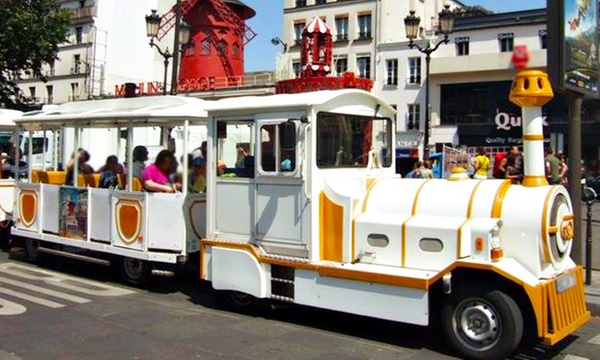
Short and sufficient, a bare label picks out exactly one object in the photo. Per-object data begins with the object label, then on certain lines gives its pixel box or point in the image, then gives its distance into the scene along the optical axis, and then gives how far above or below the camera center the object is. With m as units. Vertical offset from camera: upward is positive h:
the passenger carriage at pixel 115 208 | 8.80 -0.32
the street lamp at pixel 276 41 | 44.75 +10.23
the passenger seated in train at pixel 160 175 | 8.92 +0.15
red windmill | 46.38 +10.69
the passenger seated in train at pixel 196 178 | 8.84 +0.11
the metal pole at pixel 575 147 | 8.73 +0.55
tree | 22.02 +5.23
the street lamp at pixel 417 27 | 17.36 +4.51
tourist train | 5.99 -0.42
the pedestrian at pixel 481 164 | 13.81 +0.49
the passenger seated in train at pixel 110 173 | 9.88 +0.20
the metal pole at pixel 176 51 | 14.81 +3.18
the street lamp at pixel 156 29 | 15.75 +4.02
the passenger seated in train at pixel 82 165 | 10.38 +0.34
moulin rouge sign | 43.76 +6.97
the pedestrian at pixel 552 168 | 12.87 +0.39
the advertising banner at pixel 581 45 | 8.29 +1.93
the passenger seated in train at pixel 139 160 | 9.30 +0.38
